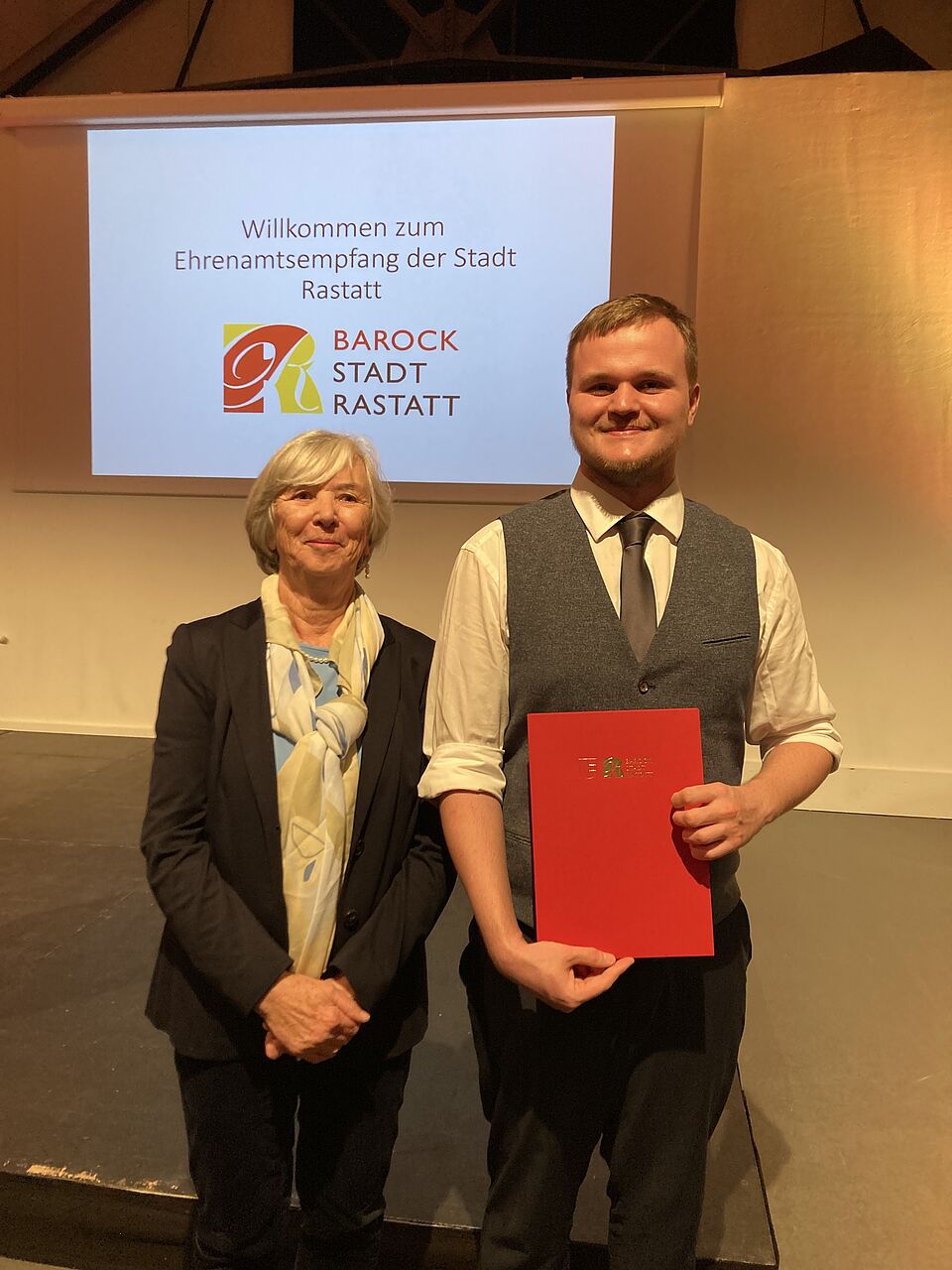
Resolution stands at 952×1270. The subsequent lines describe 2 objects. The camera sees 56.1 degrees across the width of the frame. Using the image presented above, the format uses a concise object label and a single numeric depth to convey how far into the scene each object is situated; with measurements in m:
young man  0.99
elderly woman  1.07
